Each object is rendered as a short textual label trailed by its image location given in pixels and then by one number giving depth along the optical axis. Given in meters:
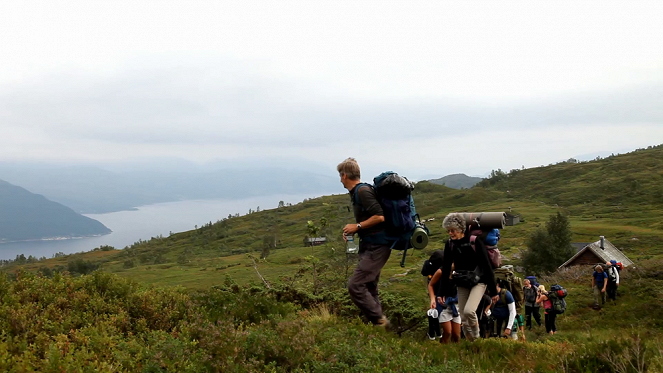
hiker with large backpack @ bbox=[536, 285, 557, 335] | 12.59
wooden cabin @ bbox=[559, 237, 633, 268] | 35.78
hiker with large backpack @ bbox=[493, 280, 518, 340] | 7.71
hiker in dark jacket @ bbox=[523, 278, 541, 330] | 12.80
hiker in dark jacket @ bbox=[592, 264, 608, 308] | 18.12
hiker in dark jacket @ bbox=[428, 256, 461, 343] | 6.90
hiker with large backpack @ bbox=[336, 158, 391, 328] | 6.10
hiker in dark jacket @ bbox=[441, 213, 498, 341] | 6.39
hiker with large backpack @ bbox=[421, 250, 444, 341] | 7.67
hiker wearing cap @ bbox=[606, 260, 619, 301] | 17.98
